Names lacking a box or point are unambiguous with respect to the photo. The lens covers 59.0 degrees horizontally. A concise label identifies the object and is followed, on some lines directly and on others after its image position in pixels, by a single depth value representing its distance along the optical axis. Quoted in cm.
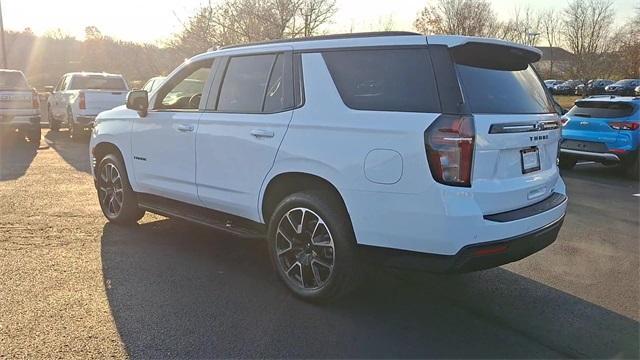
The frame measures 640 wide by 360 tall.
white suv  341
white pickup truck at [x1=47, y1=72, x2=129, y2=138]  1462
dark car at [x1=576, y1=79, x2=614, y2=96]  3759
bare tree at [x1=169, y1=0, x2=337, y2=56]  2500
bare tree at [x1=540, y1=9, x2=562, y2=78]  4511
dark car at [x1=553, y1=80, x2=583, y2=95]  4566
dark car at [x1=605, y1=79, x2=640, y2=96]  4397
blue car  1002
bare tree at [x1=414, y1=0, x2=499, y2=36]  4322
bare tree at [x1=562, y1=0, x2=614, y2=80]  3638
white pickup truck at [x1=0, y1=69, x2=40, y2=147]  1344
